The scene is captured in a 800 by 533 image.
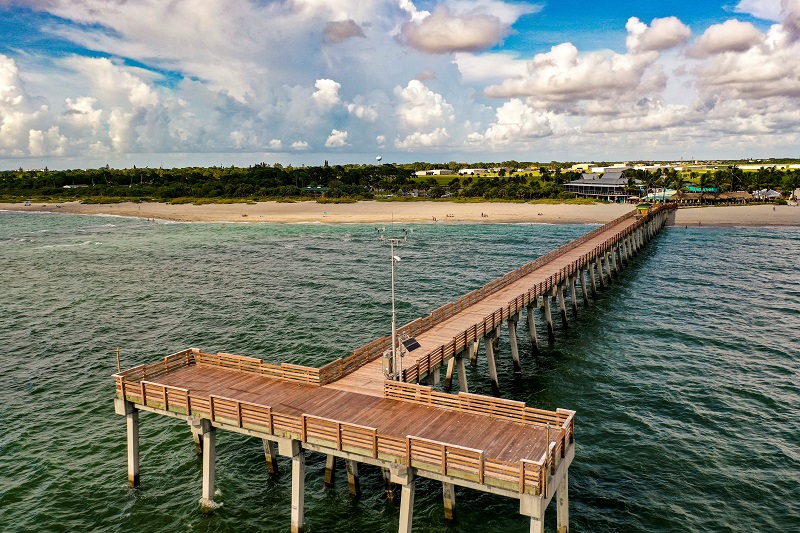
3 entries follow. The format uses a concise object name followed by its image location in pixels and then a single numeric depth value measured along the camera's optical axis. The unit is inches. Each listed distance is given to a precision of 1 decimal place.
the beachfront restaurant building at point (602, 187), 6264.8
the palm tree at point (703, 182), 6339.6
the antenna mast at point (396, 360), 841.5
